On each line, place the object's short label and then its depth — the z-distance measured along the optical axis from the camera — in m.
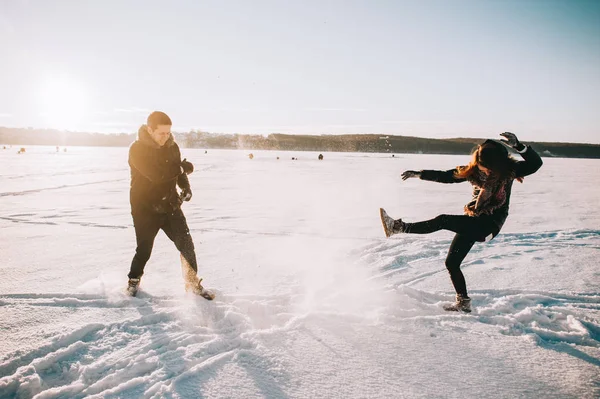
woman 2.75
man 3.05
